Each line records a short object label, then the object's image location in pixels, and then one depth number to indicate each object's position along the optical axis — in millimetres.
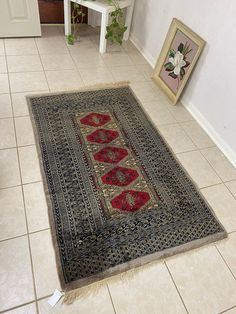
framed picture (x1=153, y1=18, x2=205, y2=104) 2043
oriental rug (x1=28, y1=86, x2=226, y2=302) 1327
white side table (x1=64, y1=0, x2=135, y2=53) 2449
